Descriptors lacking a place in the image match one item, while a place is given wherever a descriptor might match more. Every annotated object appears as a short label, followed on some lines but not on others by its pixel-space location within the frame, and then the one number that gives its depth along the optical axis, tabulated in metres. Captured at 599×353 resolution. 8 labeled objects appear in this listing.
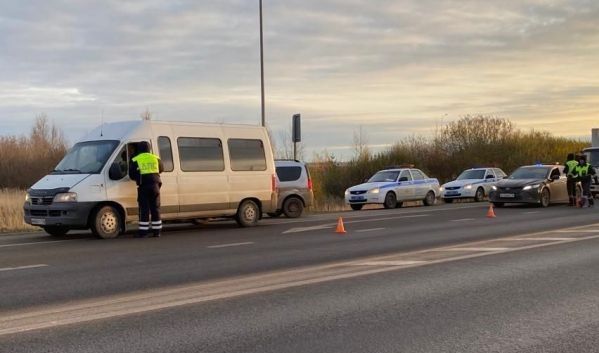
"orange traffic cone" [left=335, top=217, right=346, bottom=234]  14.37
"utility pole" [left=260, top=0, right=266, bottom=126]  24.44
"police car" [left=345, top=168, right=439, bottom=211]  25.62
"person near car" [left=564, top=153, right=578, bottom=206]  22.80
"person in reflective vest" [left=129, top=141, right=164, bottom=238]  13.14
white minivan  13.07
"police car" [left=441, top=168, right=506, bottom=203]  29.88
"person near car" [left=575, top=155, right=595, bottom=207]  22.48
